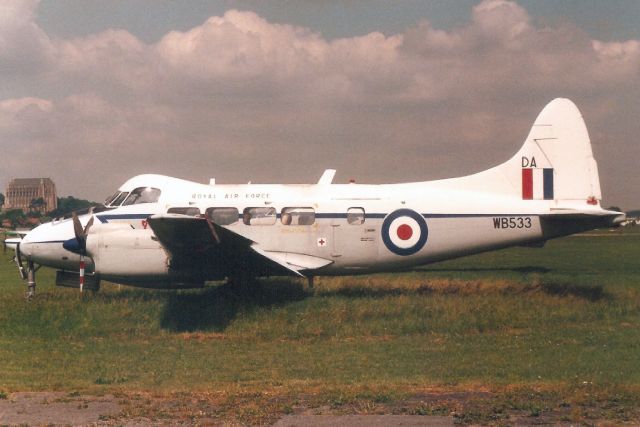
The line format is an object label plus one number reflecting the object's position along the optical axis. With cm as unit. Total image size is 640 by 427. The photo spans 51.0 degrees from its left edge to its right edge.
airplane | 1590
